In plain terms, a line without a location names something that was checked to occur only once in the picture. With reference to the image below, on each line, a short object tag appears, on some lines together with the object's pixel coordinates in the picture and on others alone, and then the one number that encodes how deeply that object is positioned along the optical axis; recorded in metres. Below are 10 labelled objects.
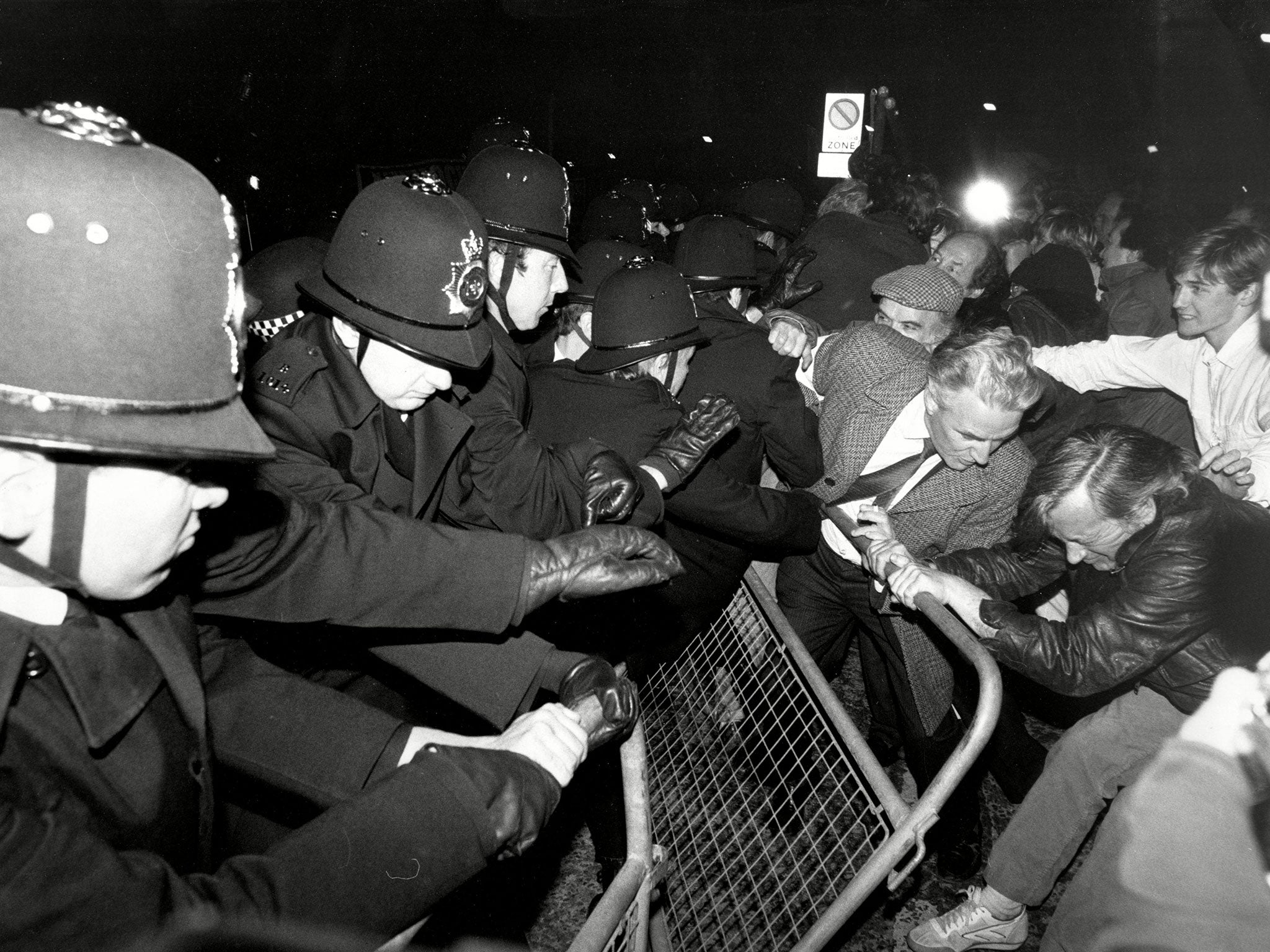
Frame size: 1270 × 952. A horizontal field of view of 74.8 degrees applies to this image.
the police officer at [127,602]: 1.00
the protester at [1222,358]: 3.30
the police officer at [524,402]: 2.63
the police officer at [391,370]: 2.15
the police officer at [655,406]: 2.97
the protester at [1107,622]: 2.26
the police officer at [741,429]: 3.13
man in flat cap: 3.71
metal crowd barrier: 1.73
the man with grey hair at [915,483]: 2.80
